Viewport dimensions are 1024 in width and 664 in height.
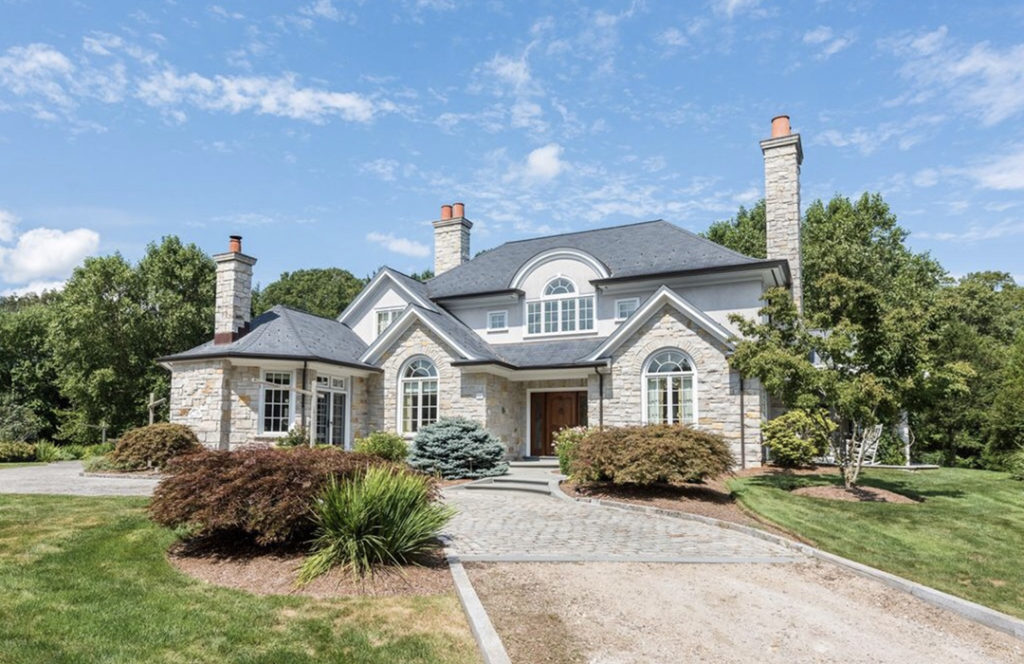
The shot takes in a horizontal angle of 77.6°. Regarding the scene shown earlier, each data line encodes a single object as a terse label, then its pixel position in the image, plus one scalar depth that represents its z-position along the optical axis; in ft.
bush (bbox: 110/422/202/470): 54.44
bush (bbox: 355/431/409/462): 54.44
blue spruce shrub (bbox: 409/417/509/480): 52.24
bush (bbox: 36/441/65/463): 76.89
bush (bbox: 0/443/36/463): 72.13
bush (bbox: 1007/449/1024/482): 52.67
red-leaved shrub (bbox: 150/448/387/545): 23.06
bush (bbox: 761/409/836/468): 52.70
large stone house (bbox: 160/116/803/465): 57.93
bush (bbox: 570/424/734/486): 38.42
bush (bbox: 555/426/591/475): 50.49
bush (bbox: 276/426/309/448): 58.39
